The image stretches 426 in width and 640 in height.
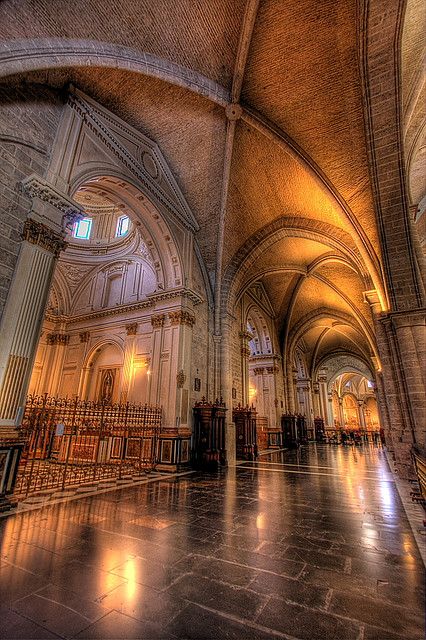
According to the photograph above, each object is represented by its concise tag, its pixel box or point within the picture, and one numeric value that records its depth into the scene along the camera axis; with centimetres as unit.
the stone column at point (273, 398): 1952
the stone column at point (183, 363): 1008
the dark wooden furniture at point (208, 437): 1010
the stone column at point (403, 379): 784
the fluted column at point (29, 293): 523
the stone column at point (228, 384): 1177
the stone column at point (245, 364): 1602
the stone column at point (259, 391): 1991
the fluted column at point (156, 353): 1070
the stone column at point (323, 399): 3185
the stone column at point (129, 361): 1205
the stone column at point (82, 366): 1430
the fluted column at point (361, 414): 4499
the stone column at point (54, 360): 1483
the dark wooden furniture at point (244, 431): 1392
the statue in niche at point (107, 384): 1373
